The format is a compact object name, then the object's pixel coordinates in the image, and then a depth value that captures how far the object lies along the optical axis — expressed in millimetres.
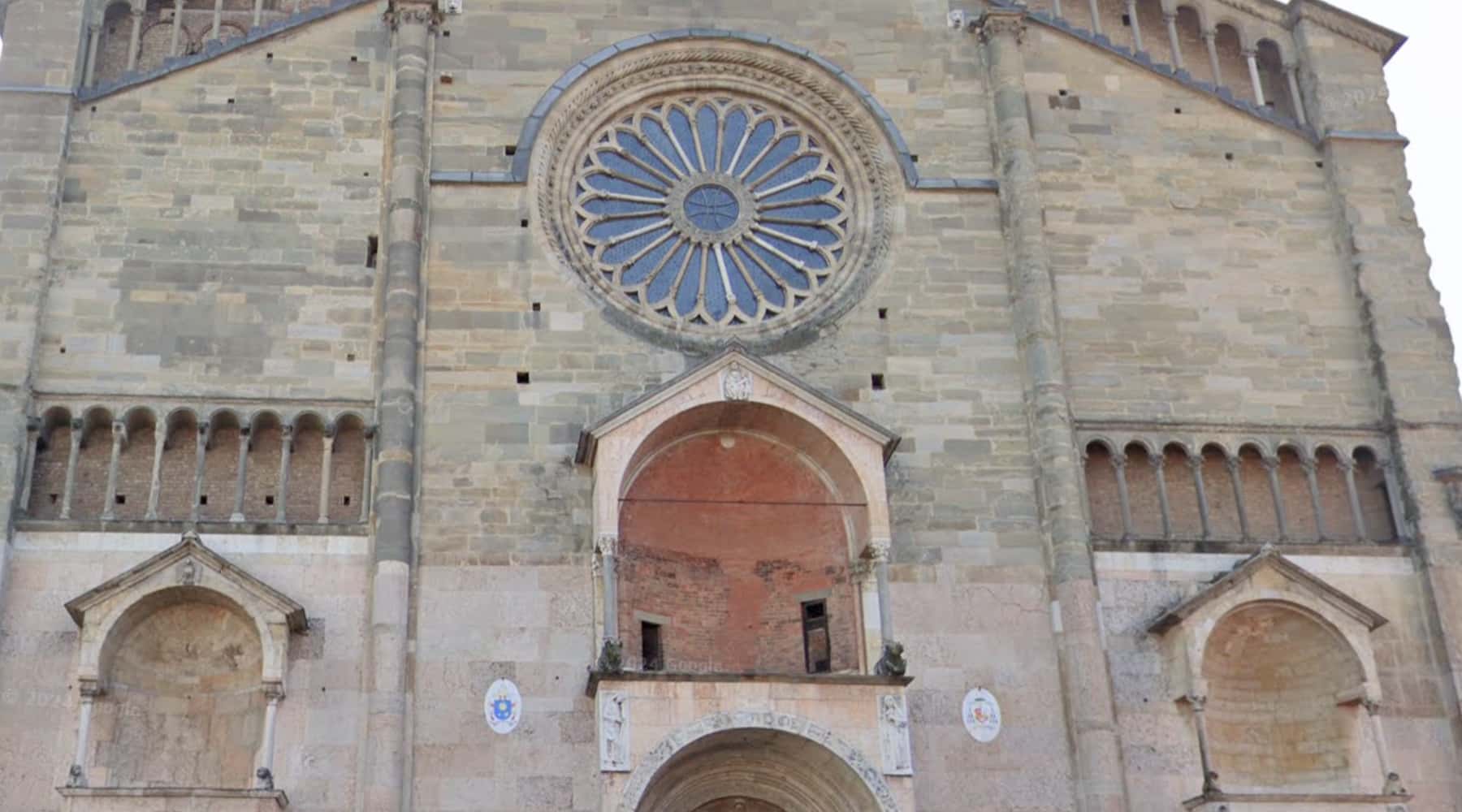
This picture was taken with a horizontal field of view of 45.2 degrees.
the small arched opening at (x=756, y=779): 15867
